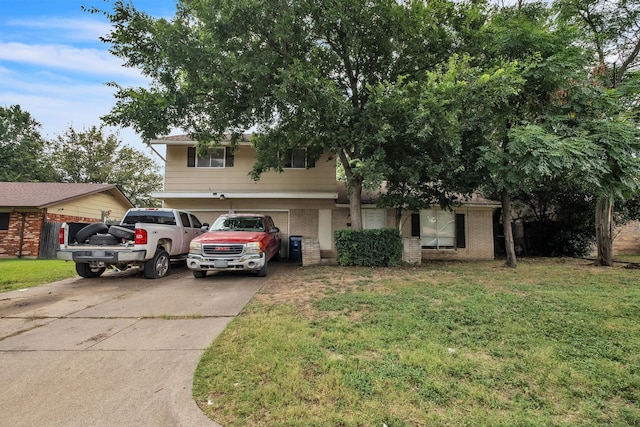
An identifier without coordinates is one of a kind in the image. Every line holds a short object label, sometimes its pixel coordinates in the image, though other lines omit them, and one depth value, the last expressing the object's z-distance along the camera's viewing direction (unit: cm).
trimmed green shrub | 1040
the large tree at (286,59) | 866
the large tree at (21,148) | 2888
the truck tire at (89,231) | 772
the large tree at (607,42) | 1057
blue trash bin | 1330
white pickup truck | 755
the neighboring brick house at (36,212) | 1491
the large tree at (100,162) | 3028
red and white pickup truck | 786
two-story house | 1394
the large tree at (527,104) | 790
